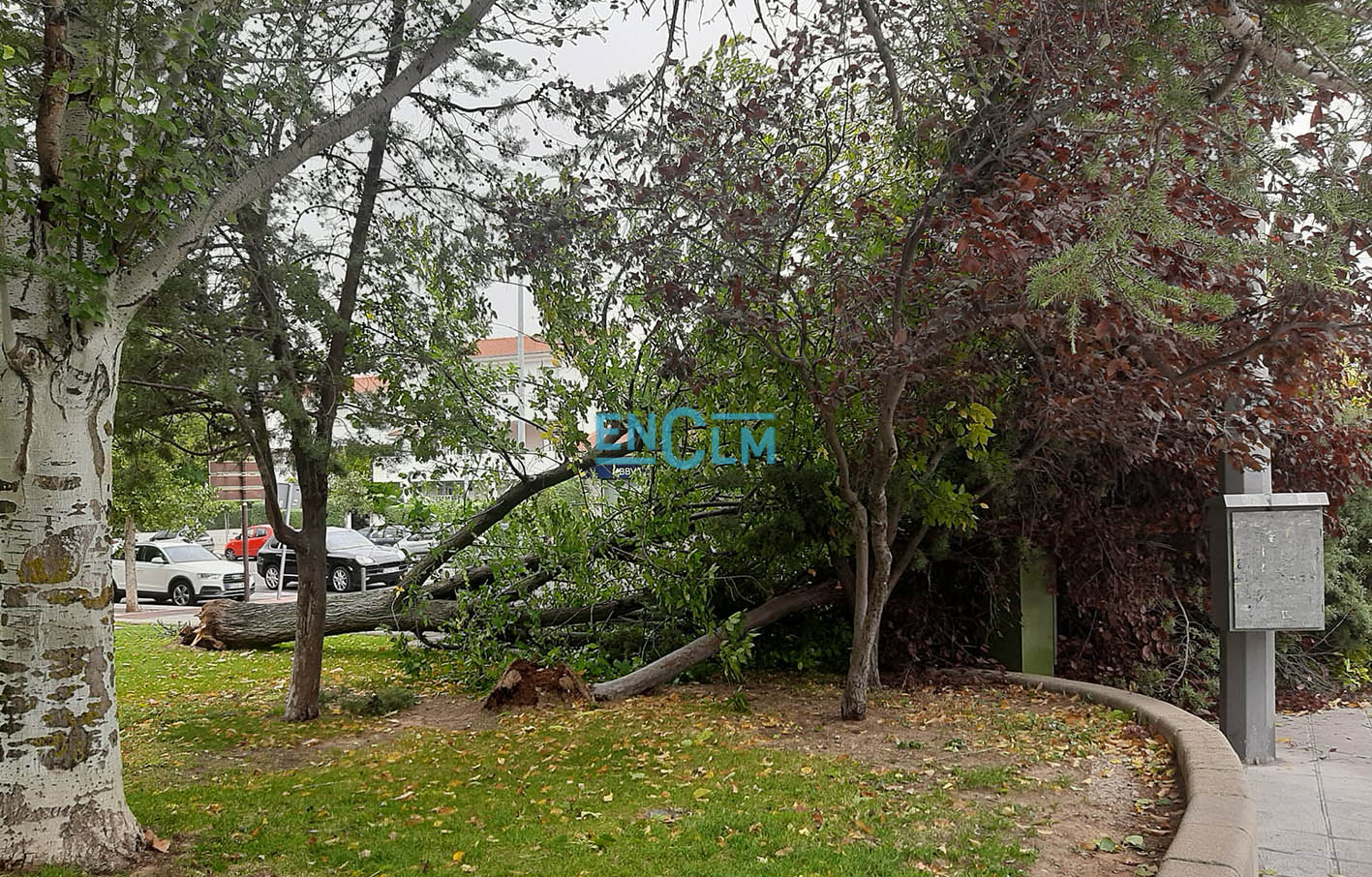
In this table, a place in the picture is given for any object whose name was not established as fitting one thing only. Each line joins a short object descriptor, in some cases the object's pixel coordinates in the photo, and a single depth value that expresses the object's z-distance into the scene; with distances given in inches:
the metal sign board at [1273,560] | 227.6
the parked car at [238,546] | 1027.3
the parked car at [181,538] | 896.9
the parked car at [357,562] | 730.8
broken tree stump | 272.7
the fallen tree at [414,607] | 310.0
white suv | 739.4
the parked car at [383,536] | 991.1
